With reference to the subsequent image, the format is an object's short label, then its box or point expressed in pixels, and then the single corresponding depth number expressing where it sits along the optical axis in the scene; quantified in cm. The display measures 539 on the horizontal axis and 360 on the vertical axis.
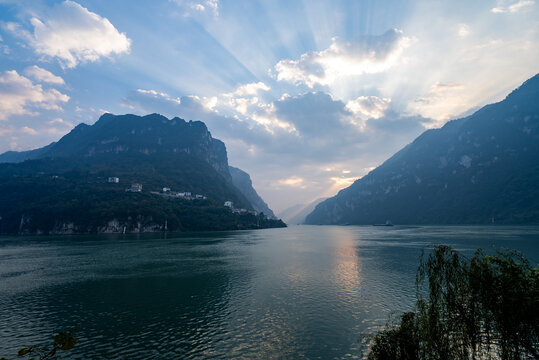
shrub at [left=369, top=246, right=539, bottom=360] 1466
